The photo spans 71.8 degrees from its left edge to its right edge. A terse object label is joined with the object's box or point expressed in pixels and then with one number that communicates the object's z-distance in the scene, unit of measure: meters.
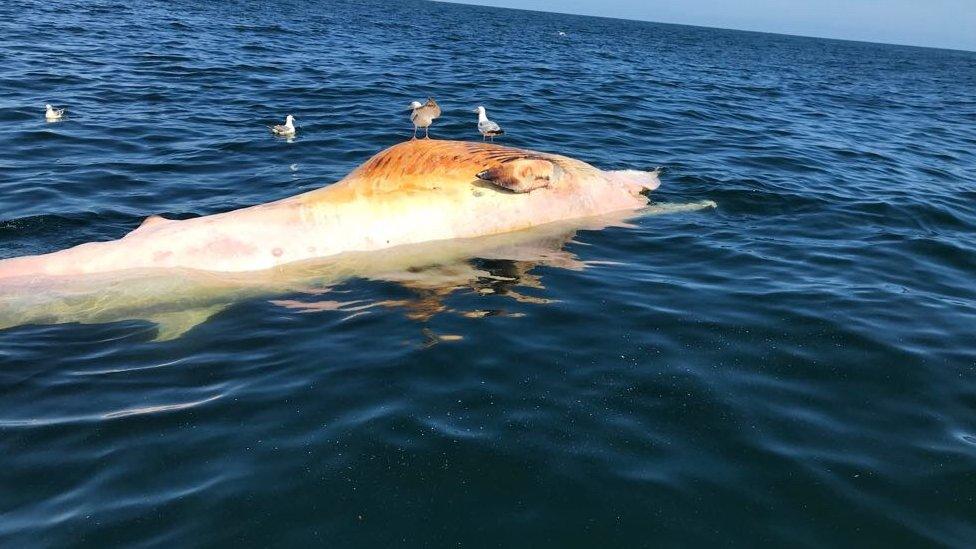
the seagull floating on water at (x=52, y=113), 14.14
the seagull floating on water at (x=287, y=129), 14.33
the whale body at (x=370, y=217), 6.55
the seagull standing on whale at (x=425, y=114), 12.55
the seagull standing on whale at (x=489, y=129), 12.42
